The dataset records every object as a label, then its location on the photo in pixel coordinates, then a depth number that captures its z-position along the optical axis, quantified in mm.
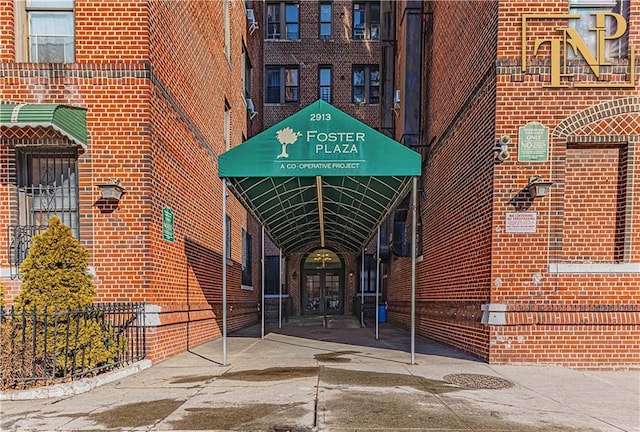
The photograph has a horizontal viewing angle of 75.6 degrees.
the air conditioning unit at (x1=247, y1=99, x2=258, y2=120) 17927
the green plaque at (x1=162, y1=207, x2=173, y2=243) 8273
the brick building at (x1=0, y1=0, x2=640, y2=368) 7441
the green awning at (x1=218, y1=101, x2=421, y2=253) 7297
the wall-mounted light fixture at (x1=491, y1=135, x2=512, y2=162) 7555
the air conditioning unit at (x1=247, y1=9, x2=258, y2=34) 17336
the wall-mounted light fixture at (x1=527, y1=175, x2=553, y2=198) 7281
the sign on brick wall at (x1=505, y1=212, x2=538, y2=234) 7574
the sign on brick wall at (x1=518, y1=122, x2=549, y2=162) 7621
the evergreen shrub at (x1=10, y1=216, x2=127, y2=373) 6031
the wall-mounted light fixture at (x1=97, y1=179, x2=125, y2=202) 7223
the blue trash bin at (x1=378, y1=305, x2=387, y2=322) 18183
